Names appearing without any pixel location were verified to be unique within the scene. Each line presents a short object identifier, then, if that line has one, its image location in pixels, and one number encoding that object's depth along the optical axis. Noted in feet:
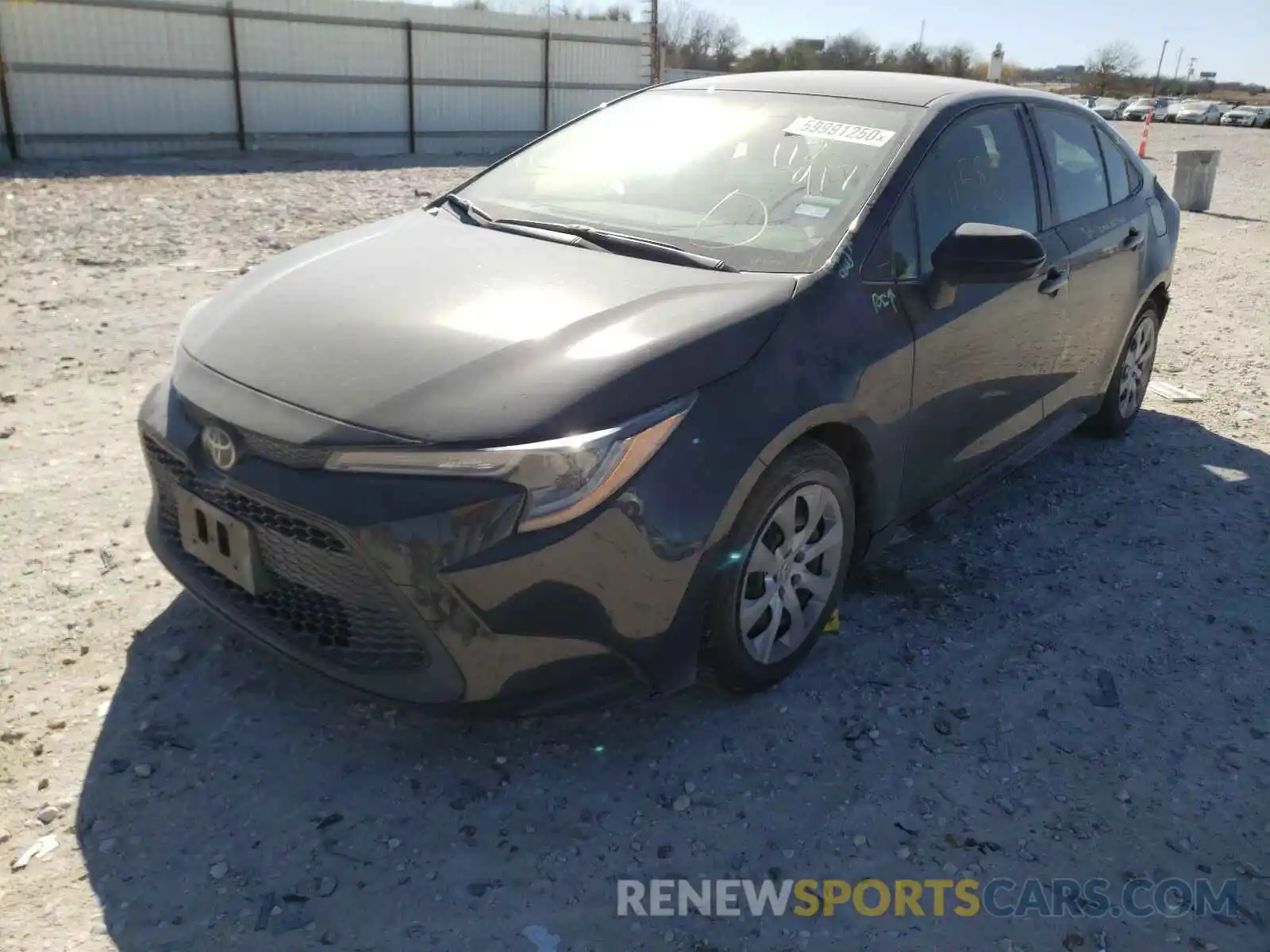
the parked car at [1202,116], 173.99
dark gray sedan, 7.47
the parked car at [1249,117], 162.71
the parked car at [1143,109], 171.73
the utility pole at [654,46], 75.36
